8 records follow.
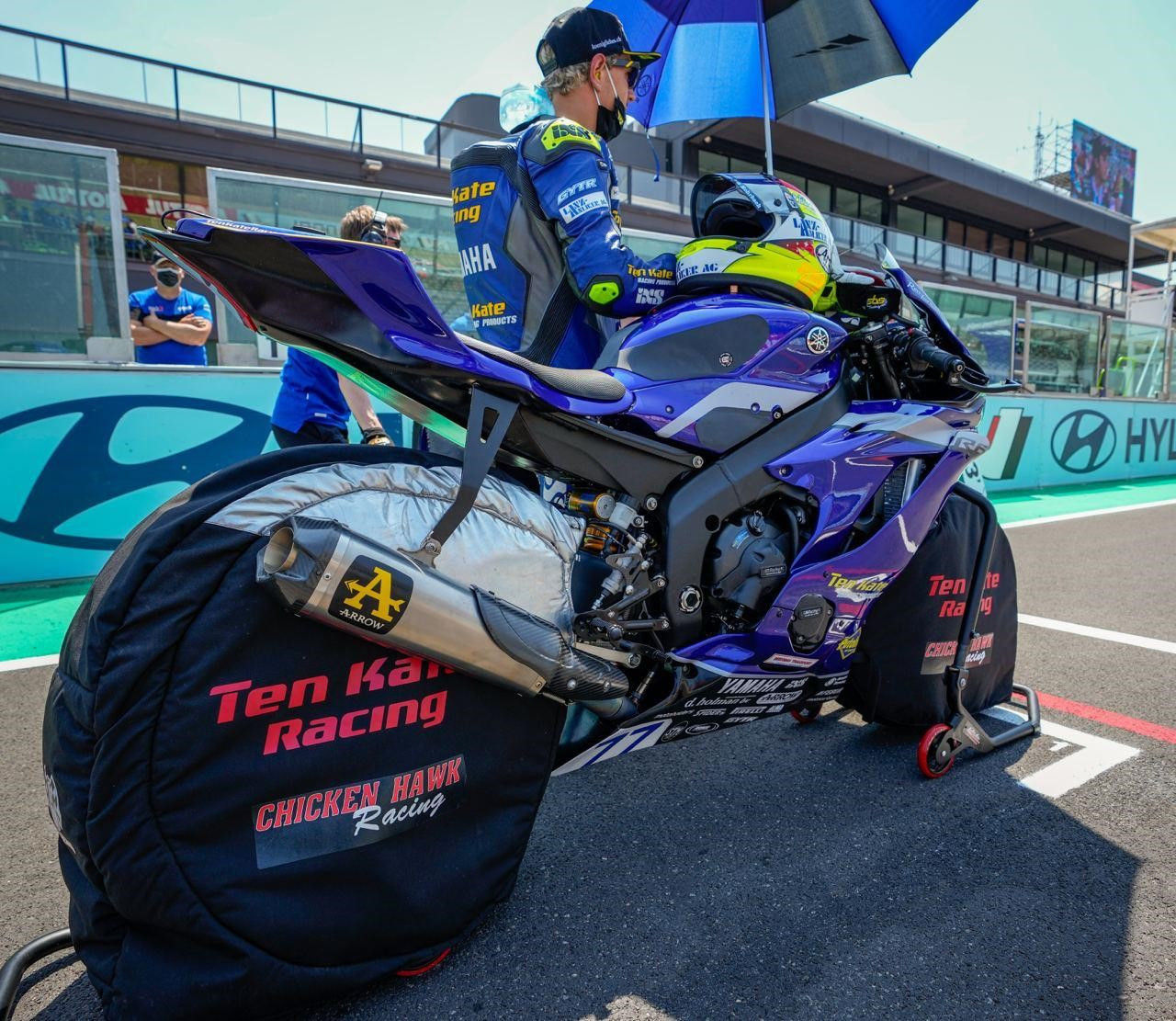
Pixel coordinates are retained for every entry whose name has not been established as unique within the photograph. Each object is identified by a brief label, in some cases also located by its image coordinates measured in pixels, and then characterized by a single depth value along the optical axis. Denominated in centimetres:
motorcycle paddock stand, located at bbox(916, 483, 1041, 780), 250
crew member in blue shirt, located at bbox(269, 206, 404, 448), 367
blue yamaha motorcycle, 146
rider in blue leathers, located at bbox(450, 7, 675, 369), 215
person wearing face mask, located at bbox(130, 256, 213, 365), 566
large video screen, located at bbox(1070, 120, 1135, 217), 3662
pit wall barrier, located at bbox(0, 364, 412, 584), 481
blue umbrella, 387
